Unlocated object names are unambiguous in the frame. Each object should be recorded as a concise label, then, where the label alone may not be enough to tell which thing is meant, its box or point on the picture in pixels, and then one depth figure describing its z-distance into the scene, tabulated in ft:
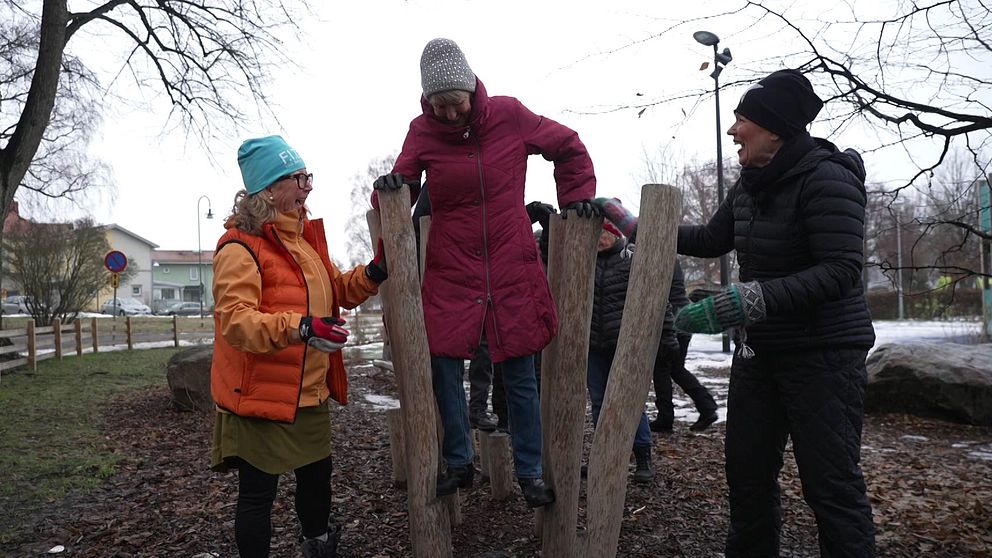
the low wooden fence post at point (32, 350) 41.98
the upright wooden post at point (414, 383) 9.75
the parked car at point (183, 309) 170.03
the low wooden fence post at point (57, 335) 48.16
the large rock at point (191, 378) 25.72
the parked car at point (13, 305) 137.39
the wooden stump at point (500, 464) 13.74
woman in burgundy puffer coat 9.78
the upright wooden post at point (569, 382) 9.86
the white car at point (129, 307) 154.68
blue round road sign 53.68
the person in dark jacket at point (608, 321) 15.33
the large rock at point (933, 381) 22.04
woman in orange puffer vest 8.39
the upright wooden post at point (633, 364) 9.04
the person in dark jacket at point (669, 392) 20.03
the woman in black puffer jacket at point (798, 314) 8.13
